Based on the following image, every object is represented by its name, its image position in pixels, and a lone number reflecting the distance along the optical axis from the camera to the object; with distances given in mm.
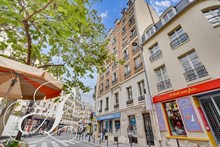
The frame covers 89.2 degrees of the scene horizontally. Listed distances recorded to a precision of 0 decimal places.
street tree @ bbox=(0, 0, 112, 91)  3090
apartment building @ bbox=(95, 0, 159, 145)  10438
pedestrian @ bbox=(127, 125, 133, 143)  10725
